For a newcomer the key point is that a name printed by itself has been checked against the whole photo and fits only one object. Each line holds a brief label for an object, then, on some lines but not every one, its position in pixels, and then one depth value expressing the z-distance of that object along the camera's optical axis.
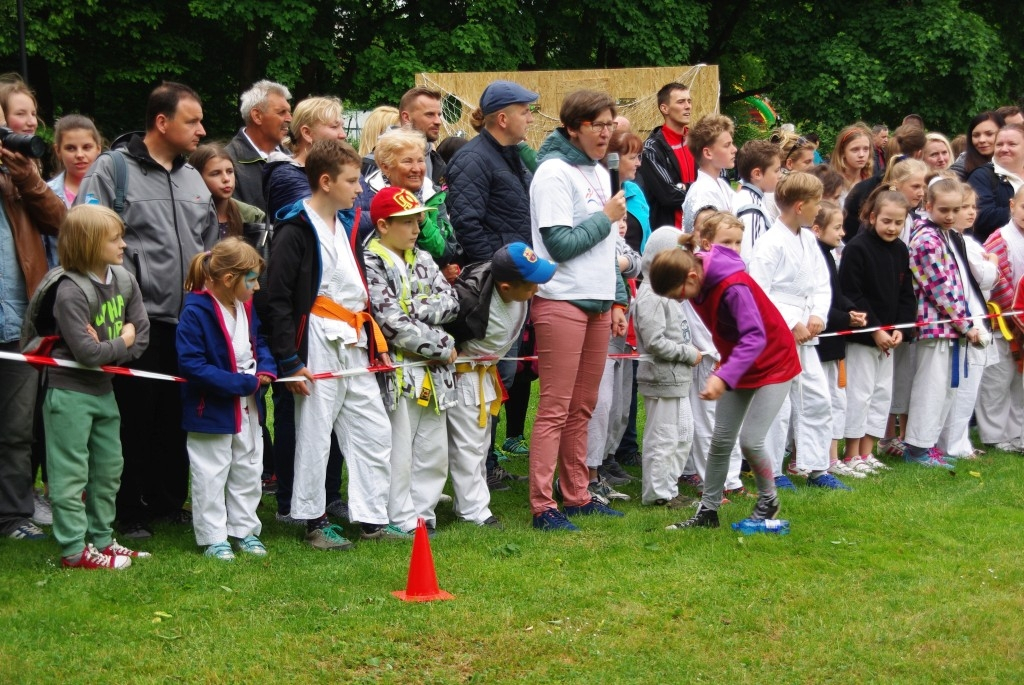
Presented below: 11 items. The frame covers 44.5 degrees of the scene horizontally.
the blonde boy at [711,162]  8.78
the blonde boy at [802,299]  8.34
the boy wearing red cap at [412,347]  7.00
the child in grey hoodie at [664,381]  7.95
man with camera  6.83
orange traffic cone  5.80
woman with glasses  7.25
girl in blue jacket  6.45
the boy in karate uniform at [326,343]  6.79
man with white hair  7.97
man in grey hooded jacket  6.83
